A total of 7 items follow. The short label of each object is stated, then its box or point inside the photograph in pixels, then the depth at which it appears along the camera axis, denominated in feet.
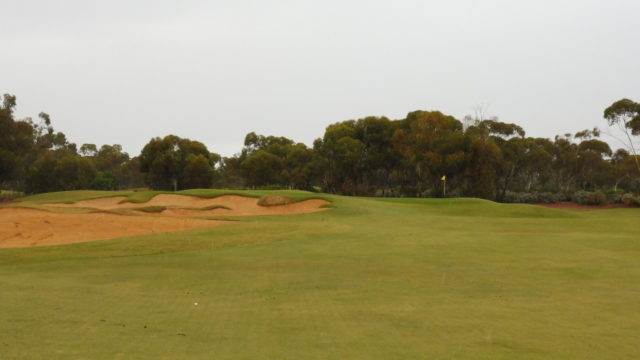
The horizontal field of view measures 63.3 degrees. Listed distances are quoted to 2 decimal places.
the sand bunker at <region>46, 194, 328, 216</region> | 137.49
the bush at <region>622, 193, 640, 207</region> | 198.90
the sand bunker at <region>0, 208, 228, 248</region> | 82.45
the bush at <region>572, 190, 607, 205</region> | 213.66
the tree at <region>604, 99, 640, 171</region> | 204.32
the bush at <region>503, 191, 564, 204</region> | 236.84
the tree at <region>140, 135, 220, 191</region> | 282.56
